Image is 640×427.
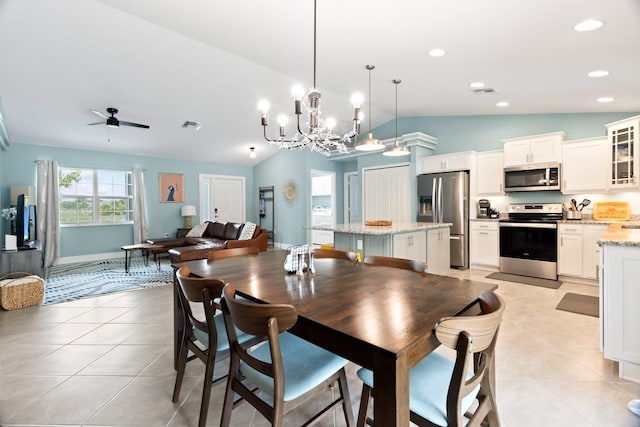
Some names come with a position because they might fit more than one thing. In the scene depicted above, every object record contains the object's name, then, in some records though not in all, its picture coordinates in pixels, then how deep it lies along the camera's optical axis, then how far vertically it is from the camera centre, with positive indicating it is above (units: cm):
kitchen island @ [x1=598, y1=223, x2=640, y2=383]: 200 -65
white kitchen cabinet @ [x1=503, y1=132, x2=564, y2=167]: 470 +92
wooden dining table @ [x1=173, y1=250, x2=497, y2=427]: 95 -41
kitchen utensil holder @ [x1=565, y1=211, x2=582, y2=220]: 459 -13
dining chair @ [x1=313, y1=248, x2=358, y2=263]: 249 -37
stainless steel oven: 463 -52
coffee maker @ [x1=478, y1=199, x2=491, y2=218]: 541 -1
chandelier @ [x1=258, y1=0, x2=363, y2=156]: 258 +84
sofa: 506 -58
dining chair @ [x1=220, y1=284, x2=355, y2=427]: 115 -70
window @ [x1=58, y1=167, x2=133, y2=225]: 651 +37
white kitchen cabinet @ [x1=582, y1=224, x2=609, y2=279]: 423 -60
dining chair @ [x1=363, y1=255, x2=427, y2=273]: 201 -38
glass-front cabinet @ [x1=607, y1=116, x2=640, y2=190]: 388 +70
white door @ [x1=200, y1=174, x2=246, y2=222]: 841 +38
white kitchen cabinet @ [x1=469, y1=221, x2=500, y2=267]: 519 -62
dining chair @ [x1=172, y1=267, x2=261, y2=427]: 148 -68
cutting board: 425 -7
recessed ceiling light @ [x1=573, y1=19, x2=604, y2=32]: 232 +139
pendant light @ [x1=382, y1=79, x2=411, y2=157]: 421 +80
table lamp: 768 +0
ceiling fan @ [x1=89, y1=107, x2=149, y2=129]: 454 +136
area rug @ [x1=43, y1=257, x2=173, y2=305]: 421 -106
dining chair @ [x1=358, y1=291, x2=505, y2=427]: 101 -70
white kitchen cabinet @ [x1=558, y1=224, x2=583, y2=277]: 439 -62
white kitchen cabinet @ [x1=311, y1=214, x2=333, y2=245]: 867 -68
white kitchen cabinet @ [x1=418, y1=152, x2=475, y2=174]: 544 +84
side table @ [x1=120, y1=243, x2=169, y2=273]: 545 -66
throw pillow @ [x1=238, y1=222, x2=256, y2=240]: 601 -40
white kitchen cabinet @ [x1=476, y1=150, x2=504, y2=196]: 528 +60
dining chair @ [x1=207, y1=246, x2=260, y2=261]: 250 -36
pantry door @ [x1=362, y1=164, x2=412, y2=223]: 619 +33
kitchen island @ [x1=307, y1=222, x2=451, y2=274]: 390 -44
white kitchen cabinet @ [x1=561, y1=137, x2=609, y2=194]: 434 +59
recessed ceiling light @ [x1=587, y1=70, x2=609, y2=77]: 312 +136
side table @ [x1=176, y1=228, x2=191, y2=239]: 760 -49
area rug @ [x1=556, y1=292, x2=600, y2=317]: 335 -113
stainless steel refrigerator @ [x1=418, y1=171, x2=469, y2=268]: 545 +4
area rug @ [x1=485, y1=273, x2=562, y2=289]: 439 -110
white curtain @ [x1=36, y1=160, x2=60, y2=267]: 598 +8
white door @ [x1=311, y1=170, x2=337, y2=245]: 855 +21
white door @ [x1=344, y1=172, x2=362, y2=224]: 861 +36
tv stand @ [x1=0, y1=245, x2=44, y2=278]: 392 -61
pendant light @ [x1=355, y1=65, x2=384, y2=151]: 342 +73
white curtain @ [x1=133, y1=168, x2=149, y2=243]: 707 +4
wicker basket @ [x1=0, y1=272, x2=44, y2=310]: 347 -89
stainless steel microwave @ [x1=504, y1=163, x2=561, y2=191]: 472 +47
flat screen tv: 425 -14
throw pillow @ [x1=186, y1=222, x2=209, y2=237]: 726 -43
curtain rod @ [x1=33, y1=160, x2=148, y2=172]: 604 +101
